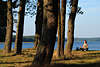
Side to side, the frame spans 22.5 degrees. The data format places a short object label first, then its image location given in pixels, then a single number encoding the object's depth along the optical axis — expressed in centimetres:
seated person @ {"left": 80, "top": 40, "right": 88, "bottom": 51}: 2995
